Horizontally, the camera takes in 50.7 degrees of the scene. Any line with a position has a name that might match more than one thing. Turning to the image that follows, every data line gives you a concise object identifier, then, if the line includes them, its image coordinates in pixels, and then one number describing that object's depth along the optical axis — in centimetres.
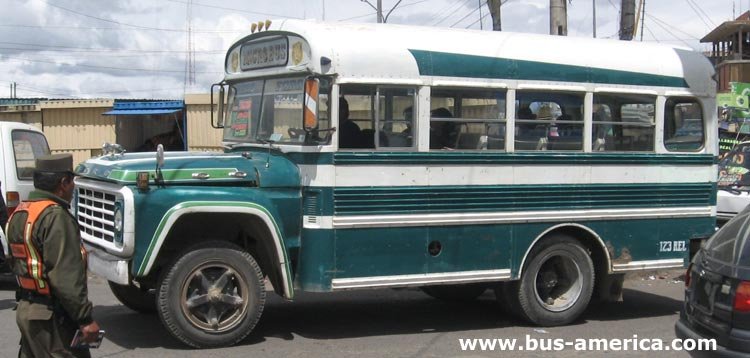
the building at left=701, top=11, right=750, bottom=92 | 2861
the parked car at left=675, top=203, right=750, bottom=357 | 460
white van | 969
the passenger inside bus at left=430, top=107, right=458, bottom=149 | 730
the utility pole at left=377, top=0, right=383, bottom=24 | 2528
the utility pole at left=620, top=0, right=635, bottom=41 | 1264
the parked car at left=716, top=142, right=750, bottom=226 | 1134
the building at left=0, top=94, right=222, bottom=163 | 1991
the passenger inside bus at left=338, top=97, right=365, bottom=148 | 694
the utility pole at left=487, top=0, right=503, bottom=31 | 1688
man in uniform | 395
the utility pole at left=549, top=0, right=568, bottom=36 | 1295
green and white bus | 662
